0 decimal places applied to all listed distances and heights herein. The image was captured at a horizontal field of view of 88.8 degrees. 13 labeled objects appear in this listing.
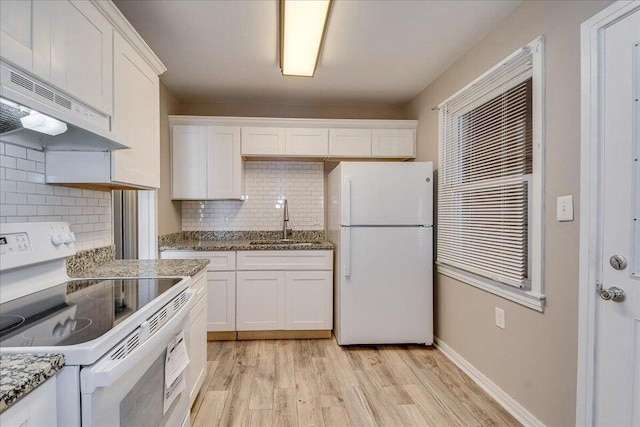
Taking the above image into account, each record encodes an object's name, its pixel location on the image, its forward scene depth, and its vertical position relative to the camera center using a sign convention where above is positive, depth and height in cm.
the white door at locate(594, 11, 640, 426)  127 -10
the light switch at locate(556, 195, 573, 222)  154 +1
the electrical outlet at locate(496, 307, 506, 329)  201 -68
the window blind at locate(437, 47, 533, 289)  186 +24
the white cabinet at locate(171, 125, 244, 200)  312 +45
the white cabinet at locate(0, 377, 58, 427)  62 -41
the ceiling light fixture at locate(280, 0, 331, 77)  174 +108
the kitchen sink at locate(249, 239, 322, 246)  304 -33
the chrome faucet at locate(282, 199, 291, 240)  350 -15
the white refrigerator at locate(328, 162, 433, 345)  277 -37
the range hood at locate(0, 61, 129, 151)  95 +31
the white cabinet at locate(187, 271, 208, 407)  183 -76
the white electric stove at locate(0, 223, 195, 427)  79 -35
